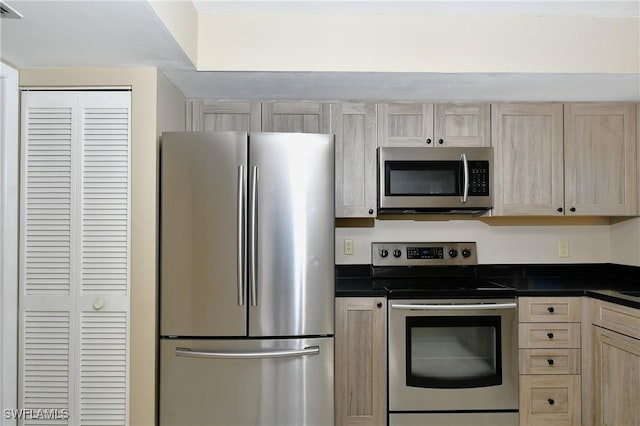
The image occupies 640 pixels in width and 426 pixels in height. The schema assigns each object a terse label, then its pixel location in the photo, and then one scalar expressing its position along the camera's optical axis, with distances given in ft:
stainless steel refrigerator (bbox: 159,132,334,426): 8.03
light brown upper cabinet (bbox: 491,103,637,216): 9.98
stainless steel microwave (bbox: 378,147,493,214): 9.78
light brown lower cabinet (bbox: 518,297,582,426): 9.19
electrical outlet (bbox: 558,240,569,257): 11.09
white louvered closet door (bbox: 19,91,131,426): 7.93
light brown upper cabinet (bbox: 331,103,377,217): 9.93
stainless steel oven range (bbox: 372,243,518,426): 9.00
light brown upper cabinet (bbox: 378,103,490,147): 9.98
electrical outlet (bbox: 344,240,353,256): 10.93
